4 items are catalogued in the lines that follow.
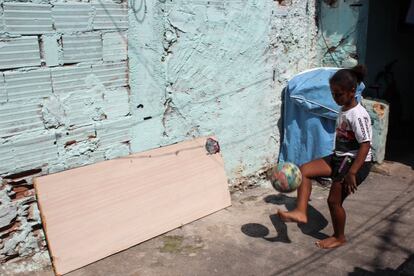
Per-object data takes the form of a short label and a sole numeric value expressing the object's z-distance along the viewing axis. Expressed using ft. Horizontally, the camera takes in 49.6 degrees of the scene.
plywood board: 11.30
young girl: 11.59
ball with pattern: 11.93
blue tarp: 16.78
